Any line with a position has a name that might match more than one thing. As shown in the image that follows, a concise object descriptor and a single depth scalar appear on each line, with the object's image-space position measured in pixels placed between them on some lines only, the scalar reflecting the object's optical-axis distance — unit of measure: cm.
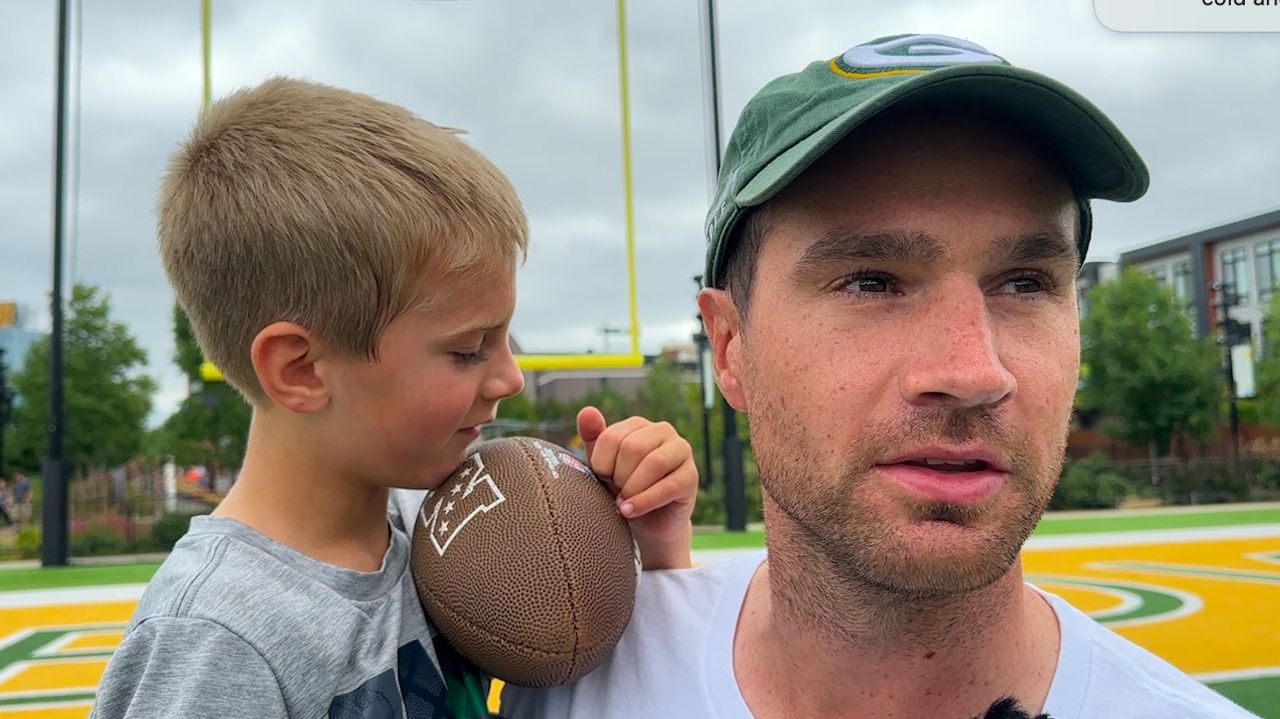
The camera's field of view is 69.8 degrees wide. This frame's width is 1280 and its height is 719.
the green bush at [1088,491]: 1691
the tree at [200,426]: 1448
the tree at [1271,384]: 2172
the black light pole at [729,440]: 845
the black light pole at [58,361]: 783
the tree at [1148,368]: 2152
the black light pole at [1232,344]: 2147
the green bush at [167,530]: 1206
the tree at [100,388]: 1530
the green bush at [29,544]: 1169
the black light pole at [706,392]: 1146
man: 86
